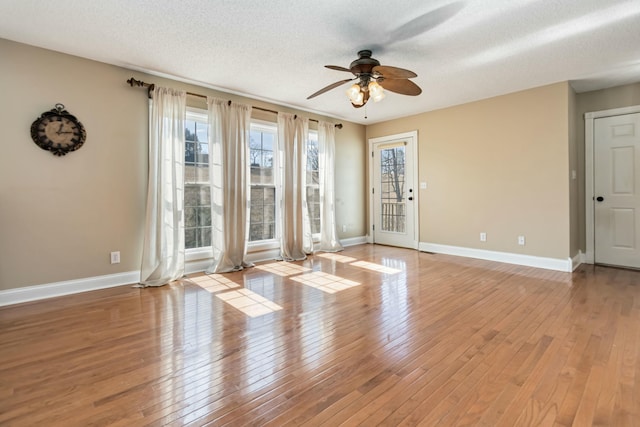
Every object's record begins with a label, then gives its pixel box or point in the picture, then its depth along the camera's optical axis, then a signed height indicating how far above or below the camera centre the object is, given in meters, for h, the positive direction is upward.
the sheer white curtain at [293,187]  5.00 +0.38
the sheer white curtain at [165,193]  3.68 +0.23
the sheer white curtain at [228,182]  4.24 +0.41
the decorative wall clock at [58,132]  3.11 +0.85
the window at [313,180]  5.61 +0.54
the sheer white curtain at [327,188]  5.61 +0.39
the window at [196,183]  4.16 +0.38
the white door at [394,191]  5.84 +0.34
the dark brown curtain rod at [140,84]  3.55 +1.51
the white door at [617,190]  4.14 +0.20
